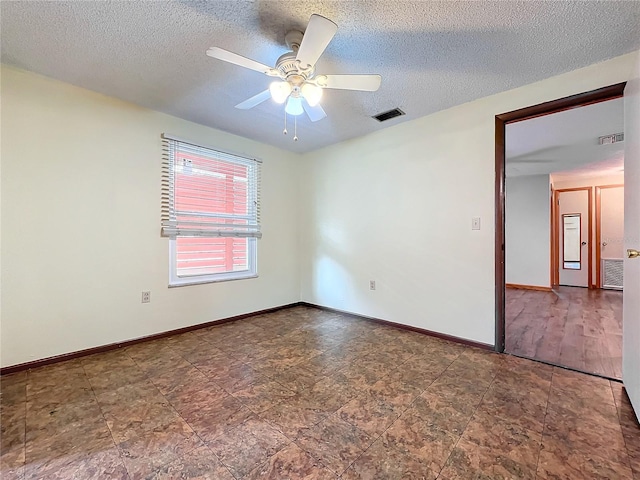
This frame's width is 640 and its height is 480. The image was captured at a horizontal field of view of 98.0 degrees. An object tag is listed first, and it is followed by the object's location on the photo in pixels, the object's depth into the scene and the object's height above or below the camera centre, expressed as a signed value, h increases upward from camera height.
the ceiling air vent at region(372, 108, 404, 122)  2.81 +1.32
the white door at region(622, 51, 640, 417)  1.53 +0.05
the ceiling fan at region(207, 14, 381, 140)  1.48 +1.00
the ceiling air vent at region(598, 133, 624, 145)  3.46 +1.36
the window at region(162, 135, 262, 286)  2.96 +0.33
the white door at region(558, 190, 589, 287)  5.78 +0.15
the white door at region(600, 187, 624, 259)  5.41 +0.45
